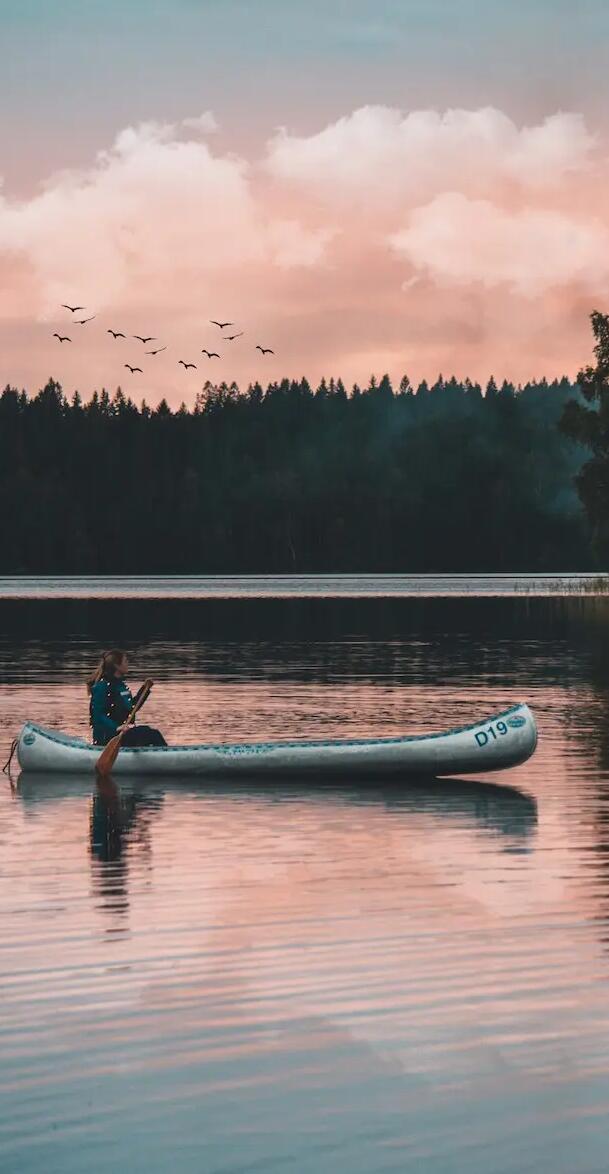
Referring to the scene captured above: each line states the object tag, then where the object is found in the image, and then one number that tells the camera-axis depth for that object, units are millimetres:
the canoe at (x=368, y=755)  29500
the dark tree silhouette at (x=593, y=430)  122812
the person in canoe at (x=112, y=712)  29844
